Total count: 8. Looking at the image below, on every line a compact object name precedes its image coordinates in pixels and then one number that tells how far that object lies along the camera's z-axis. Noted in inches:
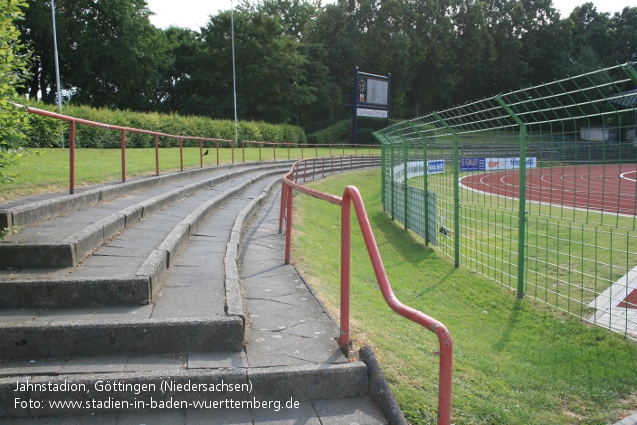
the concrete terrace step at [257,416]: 107.6
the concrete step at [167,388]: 108.4
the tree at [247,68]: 1913.1
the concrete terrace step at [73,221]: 157.2
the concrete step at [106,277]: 141.7
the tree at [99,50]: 1555.1
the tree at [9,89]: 151.3
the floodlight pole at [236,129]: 1253.7
